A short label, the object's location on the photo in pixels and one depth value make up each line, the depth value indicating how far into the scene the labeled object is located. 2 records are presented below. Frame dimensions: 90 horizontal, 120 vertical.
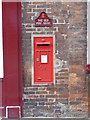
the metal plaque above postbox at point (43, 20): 4.17
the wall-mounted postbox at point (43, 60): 4.20
